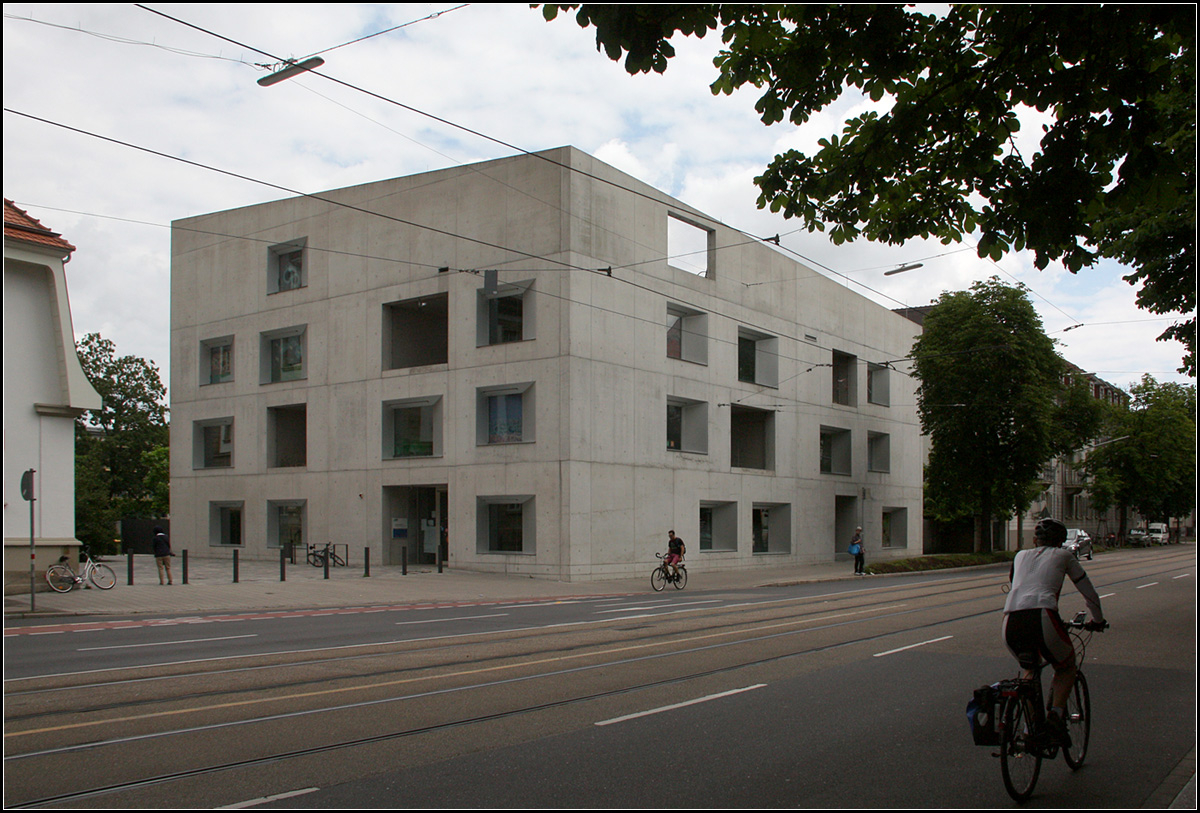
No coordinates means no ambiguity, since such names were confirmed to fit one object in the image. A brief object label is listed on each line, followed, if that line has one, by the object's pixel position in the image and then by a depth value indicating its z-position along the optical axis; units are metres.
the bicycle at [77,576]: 21.08
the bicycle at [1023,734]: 6.02
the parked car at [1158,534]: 88.29
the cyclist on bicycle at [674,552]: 27.97
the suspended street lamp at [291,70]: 13.56
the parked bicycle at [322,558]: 34.00
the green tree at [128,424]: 72.75
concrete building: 30.81
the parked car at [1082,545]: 51.94
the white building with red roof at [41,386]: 21.19
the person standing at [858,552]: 36.06
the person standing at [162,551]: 24.25
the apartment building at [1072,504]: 70.94
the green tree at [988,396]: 44.22
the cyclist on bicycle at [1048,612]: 6.24
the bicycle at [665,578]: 28.11
